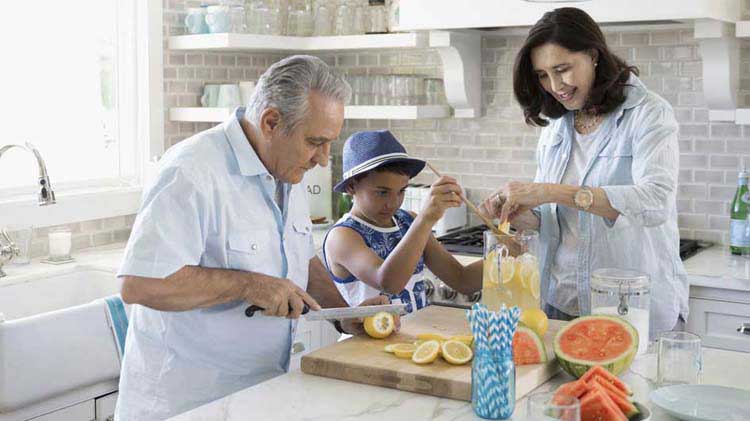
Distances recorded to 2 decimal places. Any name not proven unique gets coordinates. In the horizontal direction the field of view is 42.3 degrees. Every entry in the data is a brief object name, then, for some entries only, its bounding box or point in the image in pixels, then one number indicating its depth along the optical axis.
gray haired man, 2.20
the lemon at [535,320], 2.38
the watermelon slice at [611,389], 1.90
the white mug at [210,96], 4.73
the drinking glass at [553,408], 1.63
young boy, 2.77
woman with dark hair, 2.90
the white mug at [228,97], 4.68
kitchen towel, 2.88
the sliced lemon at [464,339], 2.28
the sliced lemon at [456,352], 2.18
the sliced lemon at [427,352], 2.19
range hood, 3.69
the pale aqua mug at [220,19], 4.54
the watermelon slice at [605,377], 1.94
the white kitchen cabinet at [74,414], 3.35
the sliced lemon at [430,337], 2.34
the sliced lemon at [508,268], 2.46
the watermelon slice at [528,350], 2.22
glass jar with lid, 2.35
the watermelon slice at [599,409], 1.82
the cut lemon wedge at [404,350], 2.25
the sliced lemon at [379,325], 2.42
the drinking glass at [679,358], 2.07
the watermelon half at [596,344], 2.17
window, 4.12
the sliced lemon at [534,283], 2.46
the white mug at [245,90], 4.73
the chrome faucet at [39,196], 3.60
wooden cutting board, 2.09
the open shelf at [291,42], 4.50
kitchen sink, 3.16
